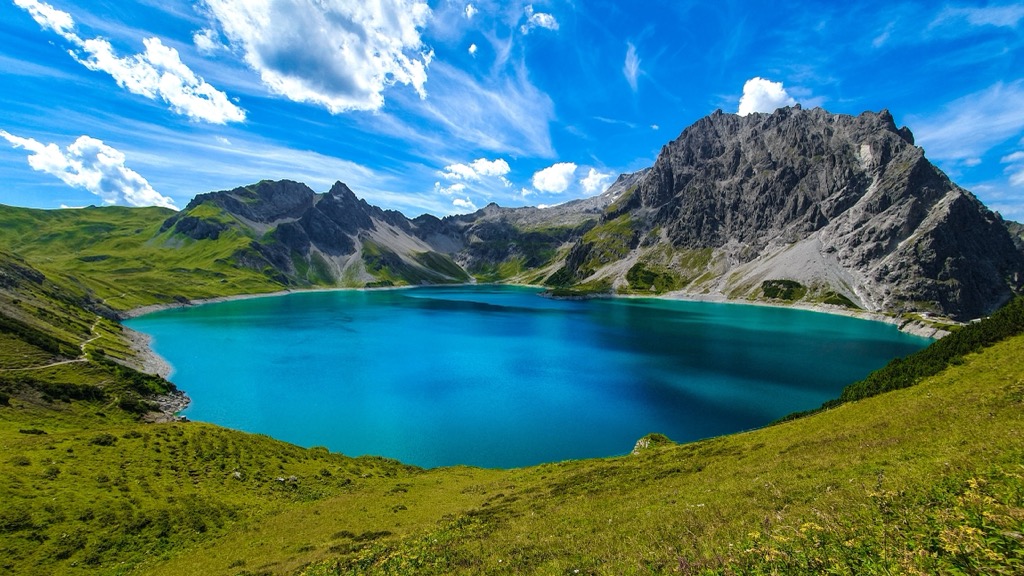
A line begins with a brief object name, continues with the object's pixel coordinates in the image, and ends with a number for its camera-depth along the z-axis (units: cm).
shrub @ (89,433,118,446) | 3859
